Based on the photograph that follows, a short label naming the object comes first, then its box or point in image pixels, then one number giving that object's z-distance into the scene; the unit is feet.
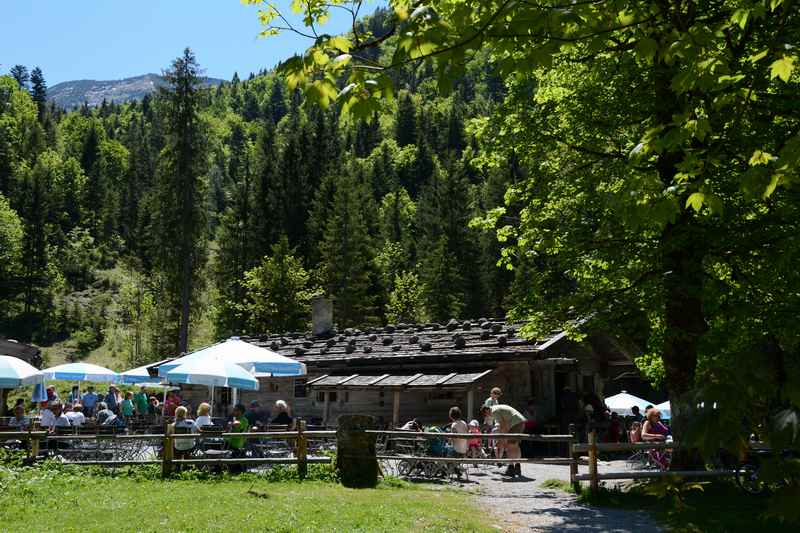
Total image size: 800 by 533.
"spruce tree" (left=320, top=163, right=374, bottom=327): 187.52
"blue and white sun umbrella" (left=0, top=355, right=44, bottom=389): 61.82
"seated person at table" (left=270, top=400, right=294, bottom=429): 63.14
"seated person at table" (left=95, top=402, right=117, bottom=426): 66.73
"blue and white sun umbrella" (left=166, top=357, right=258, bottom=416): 58.80
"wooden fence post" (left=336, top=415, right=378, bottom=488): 47.37
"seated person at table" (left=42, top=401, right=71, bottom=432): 60.91
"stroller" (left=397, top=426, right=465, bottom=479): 53.01
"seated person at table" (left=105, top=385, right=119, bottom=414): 86.99
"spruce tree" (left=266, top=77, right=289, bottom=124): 634.27
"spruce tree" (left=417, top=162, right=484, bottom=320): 199.00
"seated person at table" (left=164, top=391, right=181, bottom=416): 80.12
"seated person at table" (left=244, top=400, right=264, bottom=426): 69.21
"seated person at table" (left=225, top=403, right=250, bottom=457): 53.16
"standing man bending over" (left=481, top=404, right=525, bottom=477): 57.11
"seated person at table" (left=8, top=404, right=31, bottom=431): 60.70
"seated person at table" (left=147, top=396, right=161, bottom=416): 85.56
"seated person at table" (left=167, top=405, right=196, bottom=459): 51.62
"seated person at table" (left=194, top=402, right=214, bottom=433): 56.20
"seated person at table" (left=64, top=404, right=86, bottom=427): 63.33
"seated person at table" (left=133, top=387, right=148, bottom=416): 87.66
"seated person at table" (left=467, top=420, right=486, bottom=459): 60.08
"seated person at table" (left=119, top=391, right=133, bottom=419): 80.43
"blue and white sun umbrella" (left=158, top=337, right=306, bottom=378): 63.62
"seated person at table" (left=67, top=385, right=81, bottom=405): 96.87
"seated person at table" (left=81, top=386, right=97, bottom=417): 81.69
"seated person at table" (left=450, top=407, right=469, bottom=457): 56.39
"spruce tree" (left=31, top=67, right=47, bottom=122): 538.06
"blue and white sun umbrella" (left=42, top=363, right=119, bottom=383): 88.17
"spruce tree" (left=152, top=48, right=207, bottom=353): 147.84
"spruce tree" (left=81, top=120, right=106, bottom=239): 376.31
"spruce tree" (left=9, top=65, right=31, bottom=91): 578.33
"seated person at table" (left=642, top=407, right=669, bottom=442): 53.26
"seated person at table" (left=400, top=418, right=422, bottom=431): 61.26
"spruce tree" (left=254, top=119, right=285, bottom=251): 229.86
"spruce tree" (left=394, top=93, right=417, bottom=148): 473.67
